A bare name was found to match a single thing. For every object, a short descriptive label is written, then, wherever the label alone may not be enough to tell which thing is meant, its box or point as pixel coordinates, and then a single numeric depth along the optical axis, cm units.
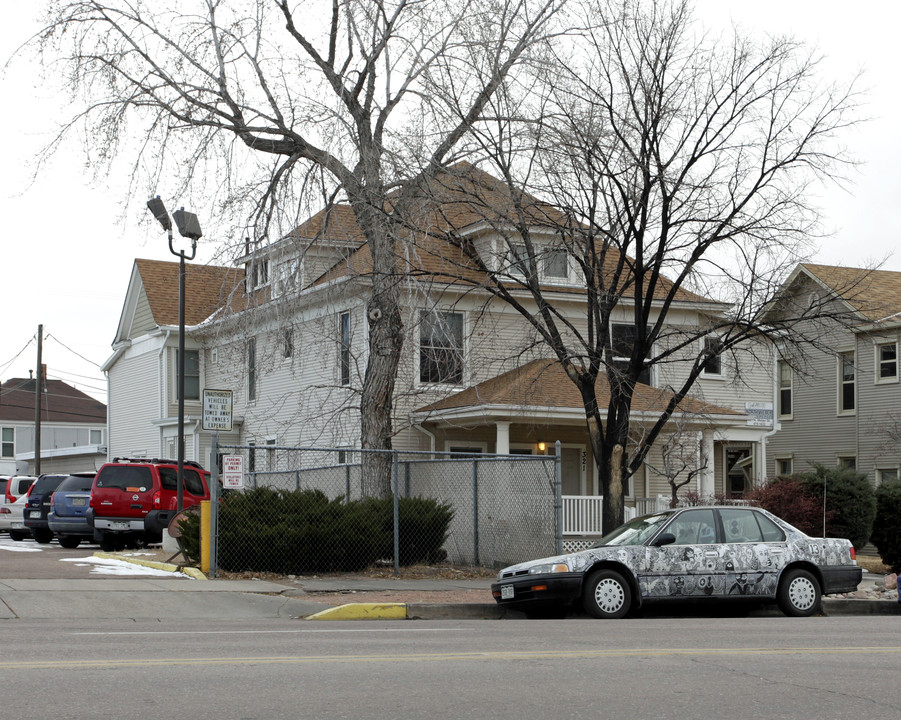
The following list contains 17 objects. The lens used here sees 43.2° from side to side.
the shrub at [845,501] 2612
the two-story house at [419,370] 2089
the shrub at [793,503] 2502
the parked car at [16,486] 2928
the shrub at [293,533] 1670
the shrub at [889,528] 2088
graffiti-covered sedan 1376
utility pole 4388
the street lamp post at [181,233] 1930
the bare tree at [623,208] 1881
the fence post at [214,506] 1542
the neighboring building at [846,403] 3488
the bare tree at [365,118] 1977
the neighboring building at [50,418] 6944
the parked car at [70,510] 2483
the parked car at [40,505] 2669
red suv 2297
